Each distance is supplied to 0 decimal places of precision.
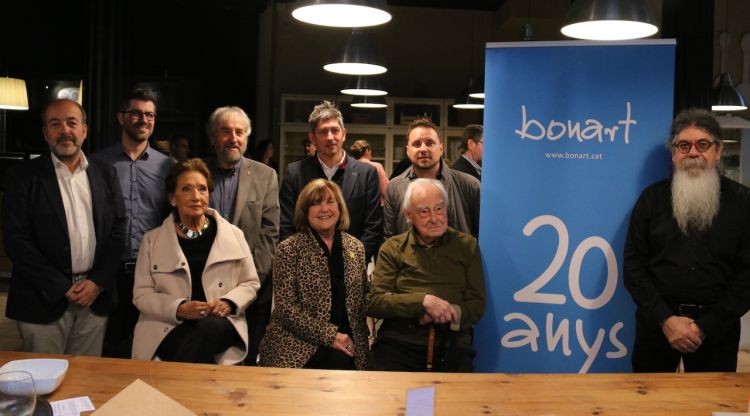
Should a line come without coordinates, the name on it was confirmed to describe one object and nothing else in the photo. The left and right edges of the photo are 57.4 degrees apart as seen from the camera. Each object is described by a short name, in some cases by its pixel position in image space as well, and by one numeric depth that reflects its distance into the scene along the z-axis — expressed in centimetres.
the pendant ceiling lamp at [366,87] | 695
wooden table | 179
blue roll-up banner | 315
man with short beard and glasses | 337
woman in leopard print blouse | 304
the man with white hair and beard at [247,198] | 346
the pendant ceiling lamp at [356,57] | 420
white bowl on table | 178
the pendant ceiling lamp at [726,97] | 651
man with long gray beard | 282
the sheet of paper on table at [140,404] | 142
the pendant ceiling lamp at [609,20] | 274
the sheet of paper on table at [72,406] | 167
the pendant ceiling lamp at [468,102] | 794
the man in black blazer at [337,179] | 362
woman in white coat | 302
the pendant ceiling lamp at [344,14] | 237
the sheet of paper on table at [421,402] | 165
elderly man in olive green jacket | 294
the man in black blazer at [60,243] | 303
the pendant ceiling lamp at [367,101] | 803
